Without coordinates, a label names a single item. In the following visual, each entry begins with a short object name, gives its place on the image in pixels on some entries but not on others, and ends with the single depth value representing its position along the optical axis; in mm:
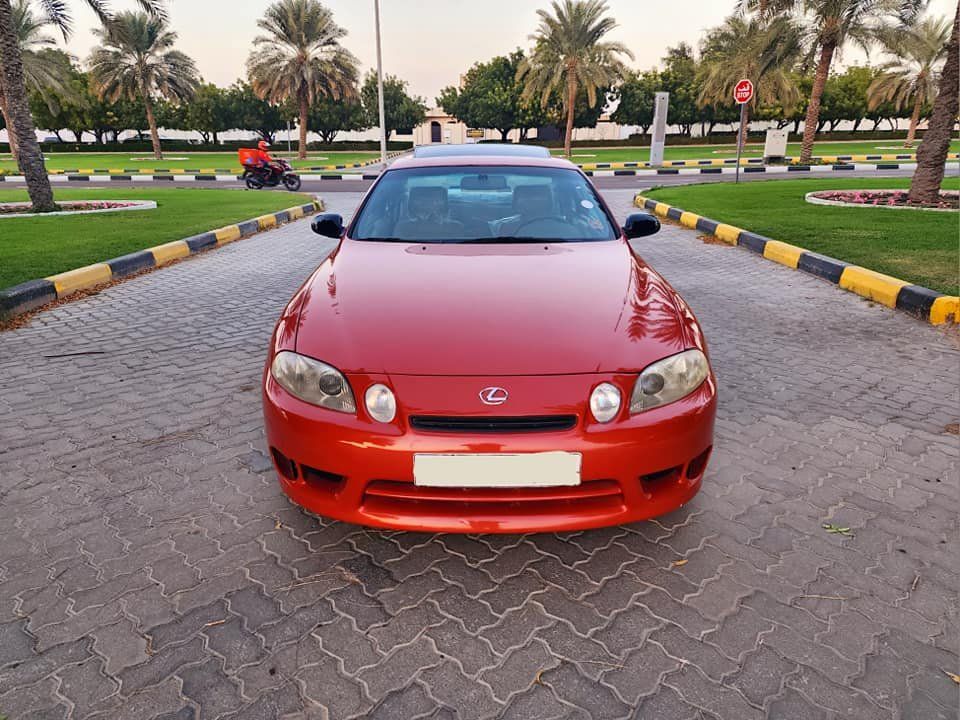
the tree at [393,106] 61712
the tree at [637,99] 54969
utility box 25344
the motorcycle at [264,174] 18156
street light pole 25406
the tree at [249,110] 55531
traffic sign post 14297
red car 2035
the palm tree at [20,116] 9789
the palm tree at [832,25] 20531
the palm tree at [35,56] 28500
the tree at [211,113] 54628
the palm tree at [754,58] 22906
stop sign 14305
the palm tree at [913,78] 37531
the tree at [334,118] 55250
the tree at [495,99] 56812
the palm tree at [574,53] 32875
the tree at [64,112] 49584
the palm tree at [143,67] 34469
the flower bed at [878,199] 10359
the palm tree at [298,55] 33406
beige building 67562
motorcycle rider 18281
